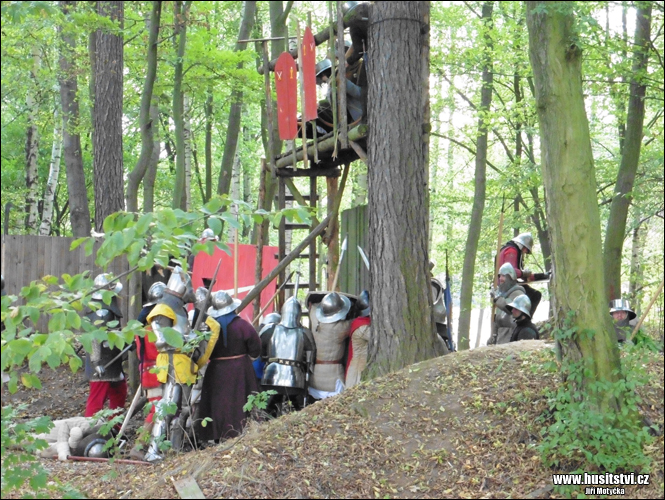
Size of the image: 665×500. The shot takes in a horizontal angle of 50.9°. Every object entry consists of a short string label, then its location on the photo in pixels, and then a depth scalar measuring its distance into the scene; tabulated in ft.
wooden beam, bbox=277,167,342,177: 33.53
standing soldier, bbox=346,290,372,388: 23.16
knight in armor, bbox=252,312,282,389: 25.43
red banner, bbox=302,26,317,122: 26.55
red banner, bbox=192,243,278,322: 38.63
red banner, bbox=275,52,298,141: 29.14
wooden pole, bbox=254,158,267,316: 35.78
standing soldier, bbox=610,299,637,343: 26.55
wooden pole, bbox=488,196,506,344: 31.38
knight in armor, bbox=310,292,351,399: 24.56
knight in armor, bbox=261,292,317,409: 23.82
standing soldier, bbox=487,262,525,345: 29.37
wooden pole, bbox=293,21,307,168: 26.92
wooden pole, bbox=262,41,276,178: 32.64
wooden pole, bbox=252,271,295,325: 31.42
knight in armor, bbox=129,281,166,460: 23.31
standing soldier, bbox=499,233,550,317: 30.50
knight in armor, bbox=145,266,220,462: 21.95
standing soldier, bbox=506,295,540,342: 26.96
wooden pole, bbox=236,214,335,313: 28.93
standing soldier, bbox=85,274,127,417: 25.75
